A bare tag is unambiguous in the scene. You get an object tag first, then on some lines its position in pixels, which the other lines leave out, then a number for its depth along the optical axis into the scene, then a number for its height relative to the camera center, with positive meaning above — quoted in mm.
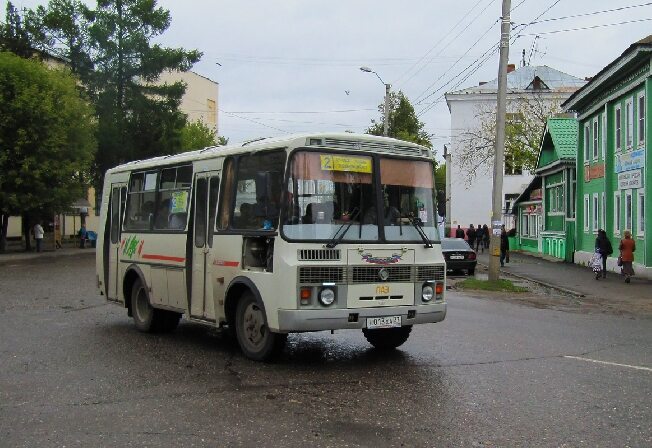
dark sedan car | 28592 -1108
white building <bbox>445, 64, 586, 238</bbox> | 64438 +5658
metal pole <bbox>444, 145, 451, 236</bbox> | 47600 +2761
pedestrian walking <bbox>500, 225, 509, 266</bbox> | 35781 -1015
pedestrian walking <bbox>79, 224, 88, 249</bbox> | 51500 -855
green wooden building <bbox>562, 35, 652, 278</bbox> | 26375 +2870
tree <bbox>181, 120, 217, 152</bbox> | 71938 +8571
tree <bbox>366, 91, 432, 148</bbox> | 66375 +9164
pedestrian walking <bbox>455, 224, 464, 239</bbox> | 49144 -402
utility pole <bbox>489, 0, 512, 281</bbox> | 22469 +2377
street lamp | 42500 +6963
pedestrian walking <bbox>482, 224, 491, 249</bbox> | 52656 -425
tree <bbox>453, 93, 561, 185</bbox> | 59125 +7018
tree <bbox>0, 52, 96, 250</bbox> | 39219 +4357
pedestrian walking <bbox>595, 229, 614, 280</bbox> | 26891 -673
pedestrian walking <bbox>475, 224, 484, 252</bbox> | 50469 -601
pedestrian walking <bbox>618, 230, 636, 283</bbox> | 25062 -872
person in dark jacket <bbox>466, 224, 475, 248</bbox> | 49875 -528
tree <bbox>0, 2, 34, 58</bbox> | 50844 +12353
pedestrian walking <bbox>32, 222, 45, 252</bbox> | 43562 -548
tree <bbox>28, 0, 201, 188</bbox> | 52656 +10768
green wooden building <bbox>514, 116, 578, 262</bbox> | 39531 +1986
